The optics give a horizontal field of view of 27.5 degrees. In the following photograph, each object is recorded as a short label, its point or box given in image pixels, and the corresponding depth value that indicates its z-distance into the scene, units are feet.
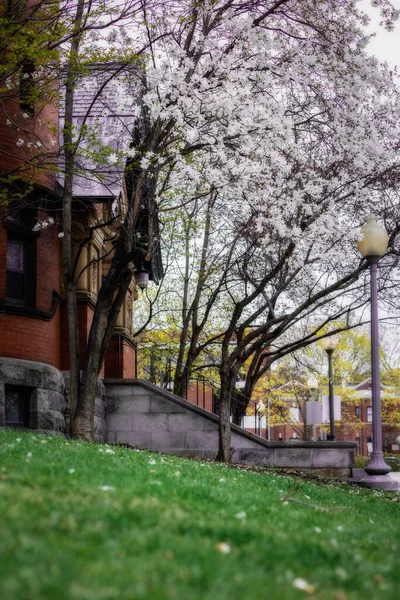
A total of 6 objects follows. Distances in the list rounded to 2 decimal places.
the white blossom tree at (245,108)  47.50
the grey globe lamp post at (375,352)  48.91
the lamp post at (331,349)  83.63
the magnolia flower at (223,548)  16.61
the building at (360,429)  217.97
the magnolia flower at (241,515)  21.40
